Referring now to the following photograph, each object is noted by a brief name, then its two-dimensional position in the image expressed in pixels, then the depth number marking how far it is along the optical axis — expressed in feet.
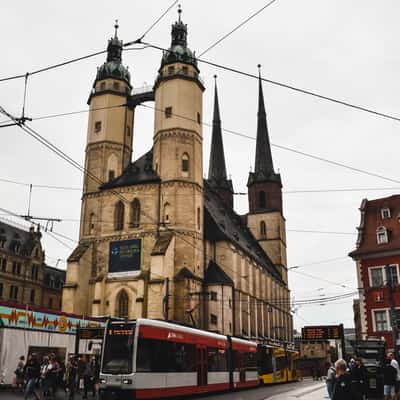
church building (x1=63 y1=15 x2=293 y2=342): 125.80
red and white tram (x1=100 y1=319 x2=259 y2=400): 50.65
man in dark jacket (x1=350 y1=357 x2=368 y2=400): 44.72
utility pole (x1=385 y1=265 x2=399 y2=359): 69.47
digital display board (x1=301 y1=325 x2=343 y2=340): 76.48
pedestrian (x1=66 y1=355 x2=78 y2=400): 57.31
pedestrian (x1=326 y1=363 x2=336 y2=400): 41.33
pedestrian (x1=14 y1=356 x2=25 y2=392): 63.31
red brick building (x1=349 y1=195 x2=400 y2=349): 107.55
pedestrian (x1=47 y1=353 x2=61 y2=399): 55.06
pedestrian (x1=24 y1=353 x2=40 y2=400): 47.35
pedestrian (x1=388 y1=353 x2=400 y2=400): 46.11
